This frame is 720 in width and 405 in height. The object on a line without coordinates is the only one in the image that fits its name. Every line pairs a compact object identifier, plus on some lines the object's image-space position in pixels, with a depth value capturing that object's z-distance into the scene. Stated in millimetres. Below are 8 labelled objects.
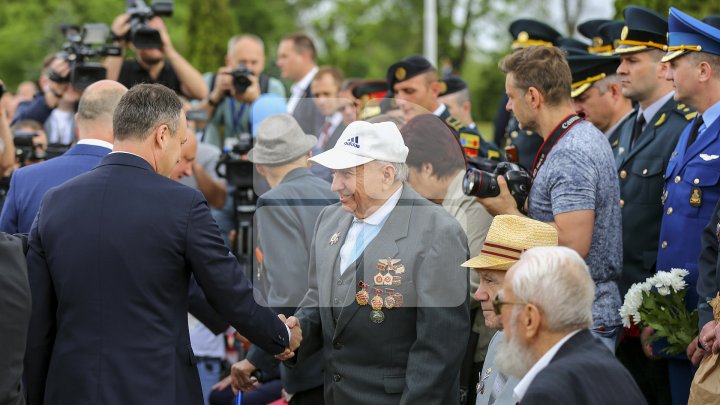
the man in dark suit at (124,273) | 7379
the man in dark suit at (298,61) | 18500
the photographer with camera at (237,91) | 14969
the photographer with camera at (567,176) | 8703
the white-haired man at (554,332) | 5363
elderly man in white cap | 7922
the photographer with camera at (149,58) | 13969
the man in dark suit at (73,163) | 9242
